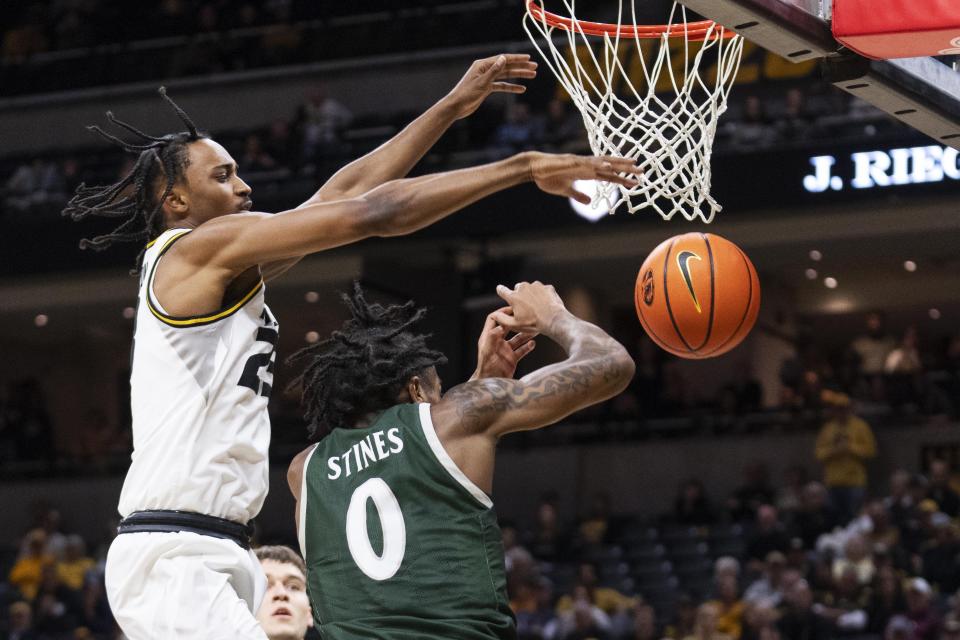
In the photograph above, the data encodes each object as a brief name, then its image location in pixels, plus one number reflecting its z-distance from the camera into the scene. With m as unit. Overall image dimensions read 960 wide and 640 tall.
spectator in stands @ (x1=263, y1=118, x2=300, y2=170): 16.30
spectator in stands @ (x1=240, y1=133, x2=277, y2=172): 16.17
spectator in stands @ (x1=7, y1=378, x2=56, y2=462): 18.00
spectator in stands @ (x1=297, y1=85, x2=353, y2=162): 16.11
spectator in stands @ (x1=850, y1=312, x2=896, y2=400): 15.79
